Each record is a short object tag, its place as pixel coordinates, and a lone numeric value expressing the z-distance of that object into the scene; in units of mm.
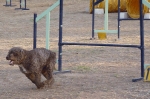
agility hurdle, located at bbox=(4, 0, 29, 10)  48675
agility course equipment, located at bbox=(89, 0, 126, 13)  43391
